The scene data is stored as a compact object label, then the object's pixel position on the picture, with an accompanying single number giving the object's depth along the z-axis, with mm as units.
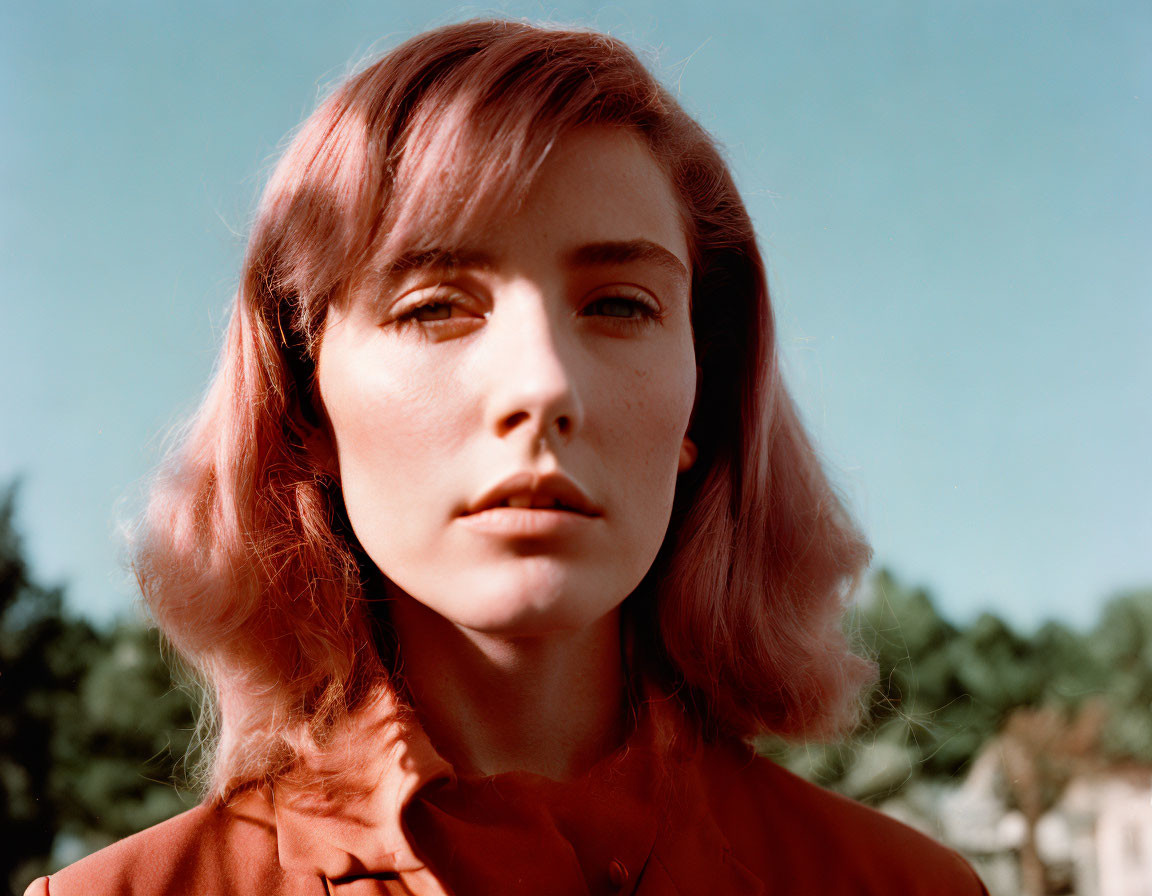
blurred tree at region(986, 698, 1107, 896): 5277
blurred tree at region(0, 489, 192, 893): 5418
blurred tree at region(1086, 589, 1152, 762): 5866
